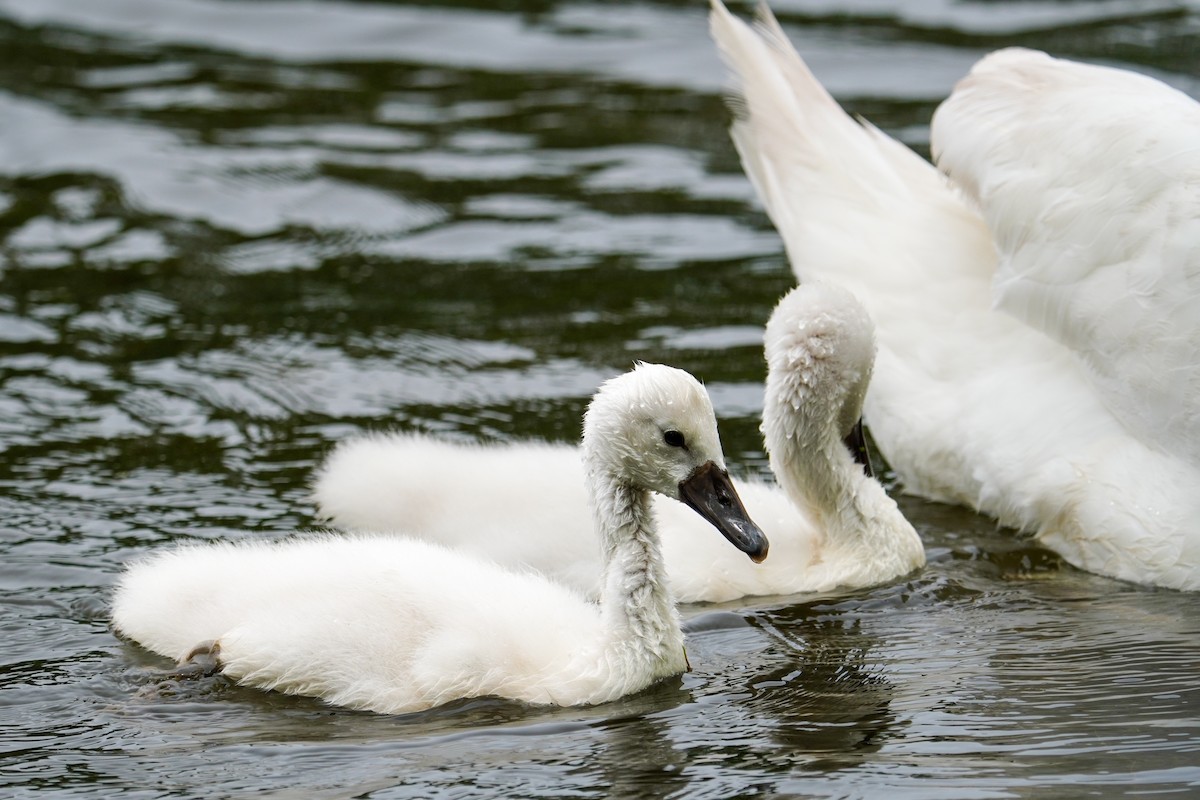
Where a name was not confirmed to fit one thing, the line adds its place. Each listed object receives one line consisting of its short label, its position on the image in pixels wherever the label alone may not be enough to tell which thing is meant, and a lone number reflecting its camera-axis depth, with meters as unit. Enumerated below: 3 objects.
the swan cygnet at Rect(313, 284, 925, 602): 12.59
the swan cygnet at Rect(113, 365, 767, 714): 10.70
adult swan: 12.42
